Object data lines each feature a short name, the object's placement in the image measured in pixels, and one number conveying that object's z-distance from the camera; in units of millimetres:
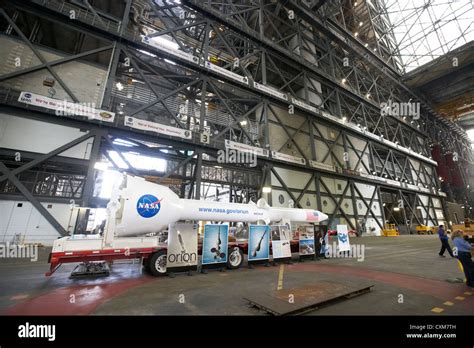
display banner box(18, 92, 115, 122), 11332
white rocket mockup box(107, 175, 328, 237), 6590
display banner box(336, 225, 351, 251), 11673
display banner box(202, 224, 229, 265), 7820
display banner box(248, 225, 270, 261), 8922
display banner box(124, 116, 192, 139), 13664
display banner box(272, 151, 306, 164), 20039
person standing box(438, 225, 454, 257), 9938
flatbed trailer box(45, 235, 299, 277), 5887
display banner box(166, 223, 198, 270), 7348
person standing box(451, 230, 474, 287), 5426
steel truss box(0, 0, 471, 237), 13977
